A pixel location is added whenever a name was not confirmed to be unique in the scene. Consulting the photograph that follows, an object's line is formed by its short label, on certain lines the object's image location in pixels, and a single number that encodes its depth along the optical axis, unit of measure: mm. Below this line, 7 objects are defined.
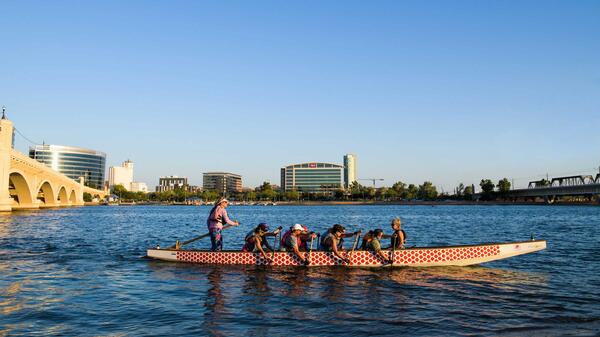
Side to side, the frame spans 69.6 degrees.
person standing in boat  21417
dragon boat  20047
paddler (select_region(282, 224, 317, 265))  20469
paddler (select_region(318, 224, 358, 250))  20298
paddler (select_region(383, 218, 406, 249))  20230
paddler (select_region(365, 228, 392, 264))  19969
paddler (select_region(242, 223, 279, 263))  20825
